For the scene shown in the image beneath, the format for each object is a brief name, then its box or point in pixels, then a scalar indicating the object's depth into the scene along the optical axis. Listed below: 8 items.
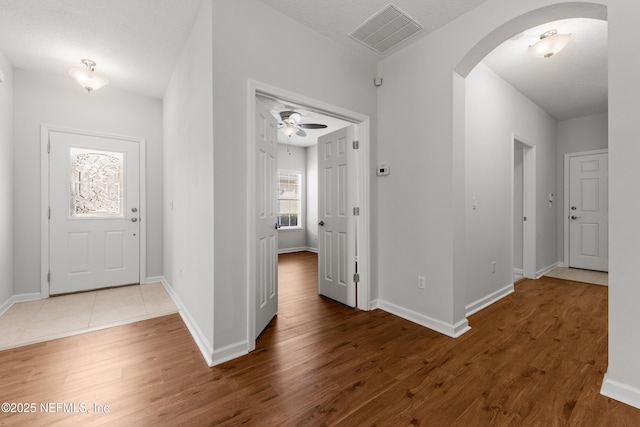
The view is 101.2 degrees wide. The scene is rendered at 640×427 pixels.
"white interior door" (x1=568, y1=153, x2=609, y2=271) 4.70
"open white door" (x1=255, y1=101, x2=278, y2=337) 2.34
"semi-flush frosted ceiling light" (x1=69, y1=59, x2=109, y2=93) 2.89
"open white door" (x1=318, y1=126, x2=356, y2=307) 3.07
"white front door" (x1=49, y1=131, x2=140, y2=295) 3.52
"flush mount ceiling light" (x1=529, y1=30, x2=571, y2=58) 2.48
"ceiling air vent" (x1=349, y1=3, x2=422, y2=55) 2.32
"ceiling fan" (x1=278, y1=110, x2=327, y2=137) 4.10
